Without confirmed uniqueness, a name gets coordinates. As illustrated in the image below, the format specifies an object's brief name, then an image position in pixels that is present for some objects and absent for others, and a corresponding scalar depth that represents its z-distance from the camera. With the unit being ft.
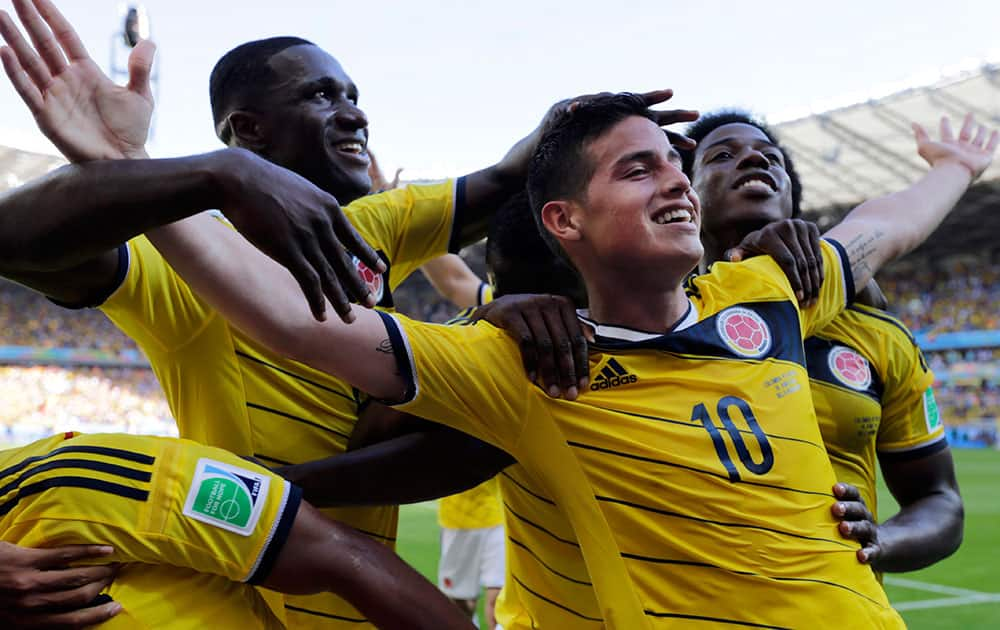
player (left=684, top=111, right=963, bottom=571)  8.32
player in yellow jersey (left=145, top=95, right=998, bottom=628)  6.10
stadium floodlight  42.18
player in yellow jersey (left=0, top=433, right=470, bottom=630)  5.14
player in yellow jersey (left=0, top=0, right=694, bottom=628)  4.80
